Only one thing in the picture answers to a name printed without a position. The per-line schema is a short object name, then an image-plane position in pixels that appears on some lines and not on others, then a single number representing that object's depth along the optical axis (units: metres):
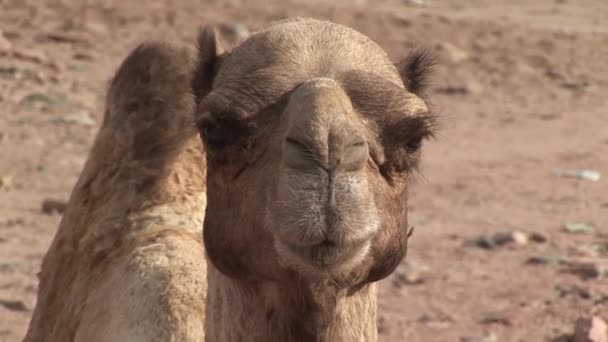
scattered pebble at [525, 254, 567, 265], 18.00
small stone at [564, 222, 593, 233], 19.75
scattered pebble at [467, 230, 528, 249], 19.20
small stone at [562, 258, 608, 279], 16.94
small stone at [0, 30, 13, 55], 28.61
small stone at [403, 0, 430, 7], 37.55
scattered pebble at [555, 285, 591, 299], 16.14
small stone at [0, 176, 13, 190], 21.00
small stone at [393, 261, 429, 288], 17.50
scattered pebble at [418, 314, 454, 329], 15.88
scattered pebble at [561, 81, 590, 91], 30.43
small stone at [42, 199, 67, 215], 19.77
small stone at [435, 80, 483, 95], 29.62
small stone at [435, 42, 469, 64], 31.29
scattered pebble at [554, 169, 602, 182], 23.23
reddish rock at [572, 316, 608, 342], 14.13
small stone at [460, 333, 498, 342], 15.19
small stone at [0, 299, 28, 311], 15.62
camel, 6.86
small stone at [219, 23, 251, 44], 30.36
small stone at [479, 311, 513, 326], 15.73
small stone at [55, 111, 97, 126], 25.00
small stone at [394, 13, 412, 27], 33.22
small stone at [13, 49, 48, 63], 28.48
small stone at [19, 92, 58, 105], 25.84
